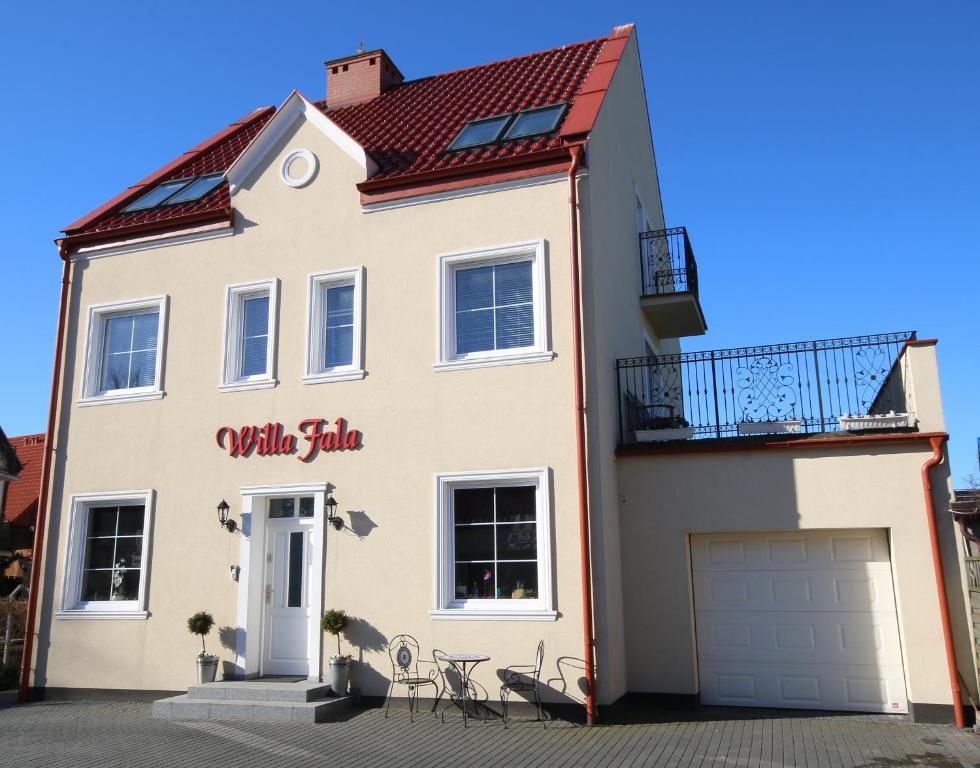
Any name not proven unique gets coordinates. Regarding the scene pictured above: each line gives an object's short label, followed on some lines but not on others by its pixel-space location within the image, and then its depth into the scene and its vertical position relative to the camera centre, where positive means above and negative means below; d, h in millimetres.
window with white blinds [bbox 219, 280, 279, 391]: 13023 +3657
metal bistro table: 10547 -1178
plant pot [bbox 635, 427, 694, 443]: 11852 +1844
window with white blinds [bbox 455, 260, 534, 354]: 11844 +3603
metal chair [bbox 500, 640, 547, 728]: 10500 -1274
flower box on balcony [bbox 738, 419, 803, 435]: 11367 +1845
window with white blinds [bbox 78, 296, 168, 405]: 13844 +3657
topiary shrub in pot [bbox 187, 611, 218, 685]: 11938 -1054
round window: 13438 +6237
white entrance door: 12203 -138
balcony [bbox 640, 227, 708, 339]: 15547 +5169
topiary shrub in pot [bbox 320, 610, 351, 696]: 11266 -1077
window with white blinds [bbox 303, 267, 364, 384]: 12570 +3666
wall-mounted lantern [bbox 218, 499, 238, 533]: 12438 +791
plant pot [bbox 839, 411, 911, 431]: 10758 +1799
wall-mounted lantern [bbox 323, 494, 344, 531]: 11867 +816
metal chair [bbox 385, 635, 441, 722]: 10914 -1213
